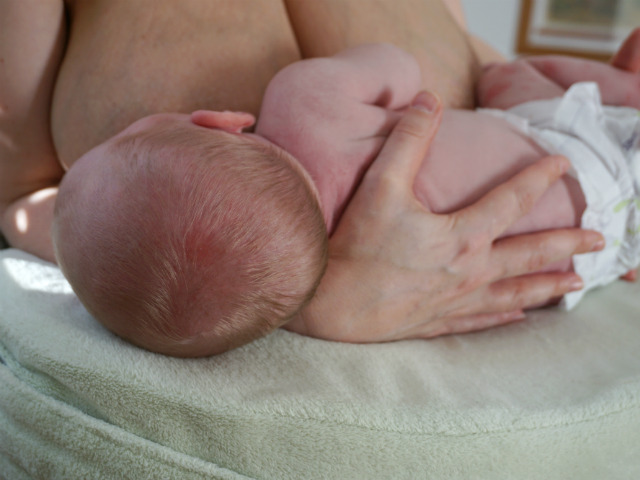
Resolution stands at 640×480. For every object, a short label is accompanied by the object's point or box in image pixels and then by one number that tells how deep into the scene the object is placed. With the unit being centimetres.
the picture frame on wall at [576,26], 134
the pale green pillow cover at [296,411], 36
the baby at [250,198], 37
